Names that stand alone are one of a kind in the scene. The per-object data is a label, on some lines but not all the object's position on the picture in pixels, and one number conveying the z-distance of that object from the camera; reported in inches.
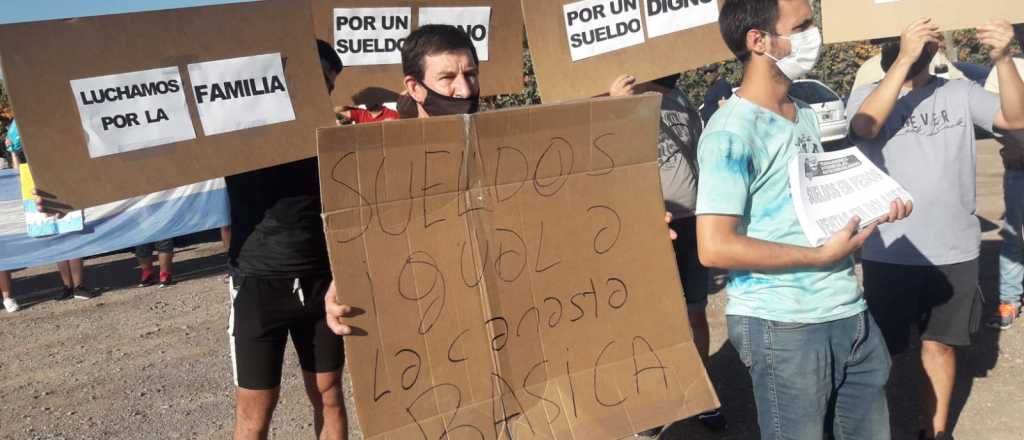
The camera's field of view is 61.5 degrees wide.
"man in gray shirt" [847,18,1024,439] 145.1
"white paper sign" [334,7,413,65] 141.3
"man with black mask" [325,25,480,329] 112.0
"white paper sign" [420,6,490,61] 145.6
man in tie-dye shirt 94.7
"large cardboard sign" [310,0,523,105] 141.6
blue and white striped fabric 365.1
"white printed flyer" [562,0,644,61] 133.0
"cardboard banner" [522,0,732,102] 132.8
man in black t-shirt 123.3
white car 503.8
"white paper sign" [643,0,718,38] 133.6
